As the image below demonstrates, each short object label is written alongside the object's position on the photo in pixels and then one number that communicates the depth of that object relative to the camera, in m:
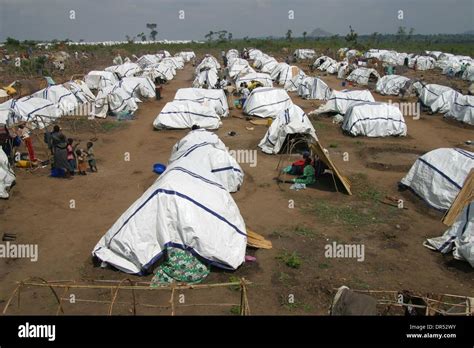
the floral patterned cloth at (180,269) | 8.48
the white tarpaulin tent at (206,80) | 31.38
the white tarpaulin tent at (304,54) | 58.69
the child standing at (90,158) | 15.06
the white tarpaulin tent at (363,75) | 36.84
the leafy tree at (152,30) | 114.25
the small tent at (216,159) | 12.93
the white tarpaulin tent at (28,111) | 18.75
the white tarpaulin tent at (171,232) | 8.65
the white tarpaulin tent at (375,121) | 19.98
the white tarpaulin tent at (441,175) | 11.87
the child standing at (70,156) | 14.37
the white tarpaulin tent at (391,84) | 31.33
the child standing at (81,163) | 14.88
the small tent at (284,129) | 16.41
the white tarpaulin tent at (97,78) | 30.03
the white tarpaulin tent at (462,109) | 22.81
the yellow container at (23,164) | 15.27
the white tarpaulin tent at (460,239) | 9.23
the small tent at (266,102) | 23.47
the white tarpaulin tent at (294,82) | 32.68
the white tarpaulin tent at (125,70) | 35.17
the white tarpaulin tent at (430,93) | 26.08
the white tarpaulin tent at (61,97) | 22.66
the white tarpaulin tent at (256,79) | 30.45
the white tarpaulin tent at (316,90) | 29.58
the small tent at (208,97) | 22.54
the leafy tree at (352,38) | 68.51
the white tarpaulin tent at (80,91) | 25.18
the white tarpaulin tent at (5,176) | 12.80
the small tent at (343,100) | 23.34
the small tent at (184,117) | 21.09
